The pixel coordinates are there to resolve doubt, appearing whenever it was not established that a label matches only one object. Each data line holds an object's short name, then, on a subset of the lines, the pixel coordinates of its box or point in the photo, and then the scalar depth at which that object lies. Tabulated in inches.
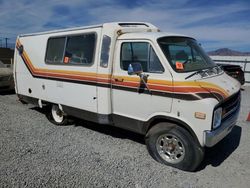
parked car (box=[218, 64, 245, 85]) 457.2
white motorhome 145.1
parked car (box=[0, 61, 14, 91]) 393.7
